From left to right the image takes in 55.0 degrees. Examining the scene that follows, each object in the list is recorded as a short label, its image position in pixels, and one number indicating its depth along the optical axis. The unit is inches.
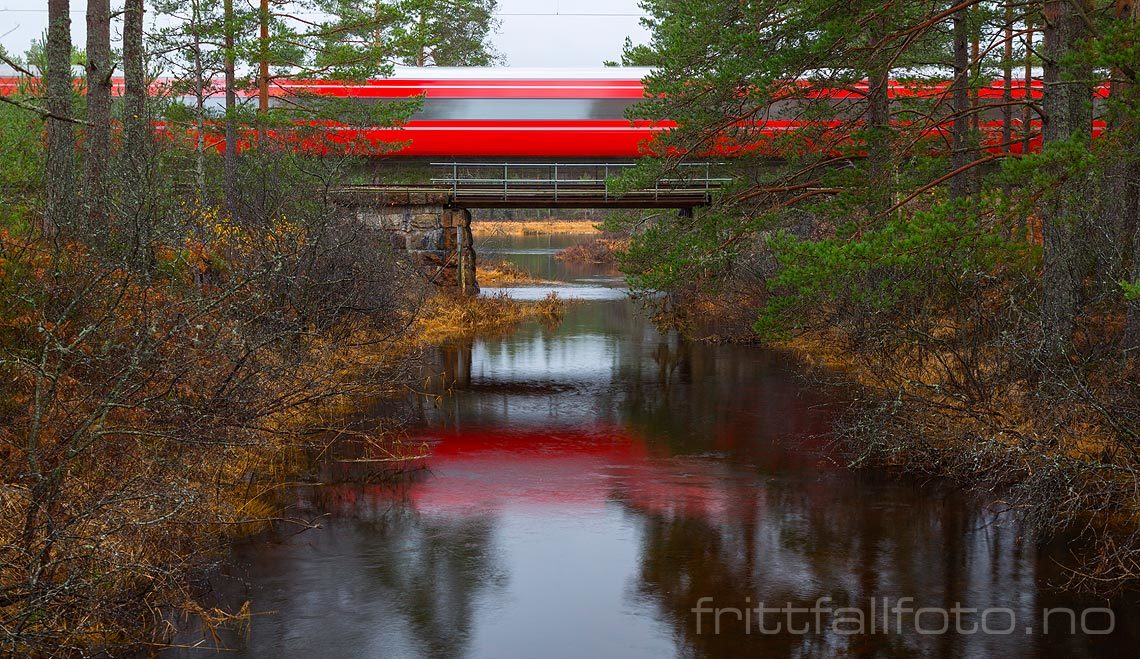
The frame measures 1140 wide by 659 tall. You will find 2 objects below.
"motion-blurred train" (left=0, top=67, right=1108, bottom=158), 1052.5
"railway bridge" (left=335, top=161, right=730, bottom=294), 966.4
